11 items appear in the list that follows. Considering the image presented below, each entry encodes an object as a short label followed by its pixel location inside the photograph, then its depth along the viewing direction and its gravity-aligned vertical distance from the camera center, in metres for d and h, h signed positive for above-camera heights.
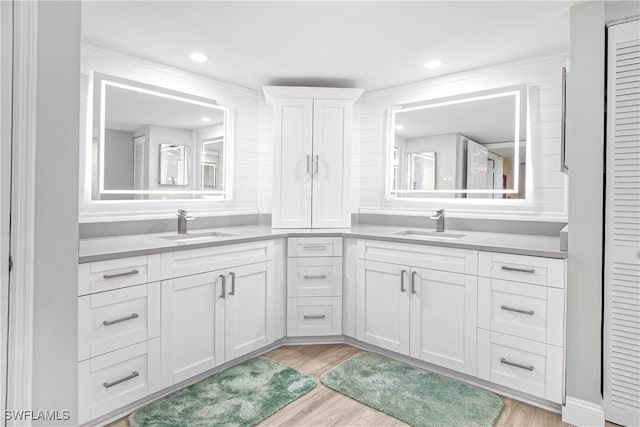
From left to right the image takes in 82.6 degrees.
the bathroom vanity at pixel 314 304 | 1.91 -0.59
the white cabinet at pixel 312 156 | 3.09 +0.47
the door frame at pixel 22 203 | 1.09 +0.01
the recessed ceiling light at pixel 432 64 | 2.76 +1.16
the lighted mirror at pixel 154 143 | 2.53 +0.51
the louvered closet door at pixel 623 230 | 1.85 -0.07
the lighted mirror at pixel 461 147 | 2.77 +0.56
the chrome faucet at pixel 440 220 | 2.94 -0.05
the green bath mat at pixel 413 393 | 1.96 -1.08
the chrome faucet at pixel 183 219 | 2.76 -0.07
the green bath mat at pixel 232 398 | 1.91 -1.09
